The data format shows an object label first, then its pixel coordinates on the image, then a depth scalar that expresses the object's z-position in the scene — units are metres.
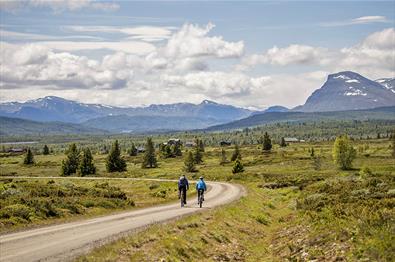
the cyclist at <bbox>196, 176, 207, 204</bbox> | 45.88
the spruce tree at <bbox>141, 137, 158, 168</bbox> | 164.62
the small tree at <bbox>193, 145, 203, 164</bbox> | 179.62
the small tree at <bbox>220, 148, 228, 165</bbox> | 172.95
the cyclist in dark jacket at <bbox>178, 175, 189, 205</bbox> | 46.47
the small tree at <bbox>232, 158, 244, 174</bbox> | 123.03
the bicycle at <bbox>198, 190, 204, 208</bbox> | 45.70
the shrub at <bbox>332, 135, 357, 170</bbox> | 132.50
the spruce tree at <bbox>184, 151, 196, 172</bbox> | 142.88
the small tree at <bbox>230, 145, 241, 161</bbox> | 172.88
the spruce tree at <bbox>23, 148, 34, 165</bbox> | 179.12
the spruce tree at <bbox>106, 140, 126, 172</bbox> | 147.88
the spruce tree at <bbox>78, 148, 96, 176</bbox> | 137.12
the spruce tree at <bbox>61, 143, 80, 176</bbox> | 141.75
